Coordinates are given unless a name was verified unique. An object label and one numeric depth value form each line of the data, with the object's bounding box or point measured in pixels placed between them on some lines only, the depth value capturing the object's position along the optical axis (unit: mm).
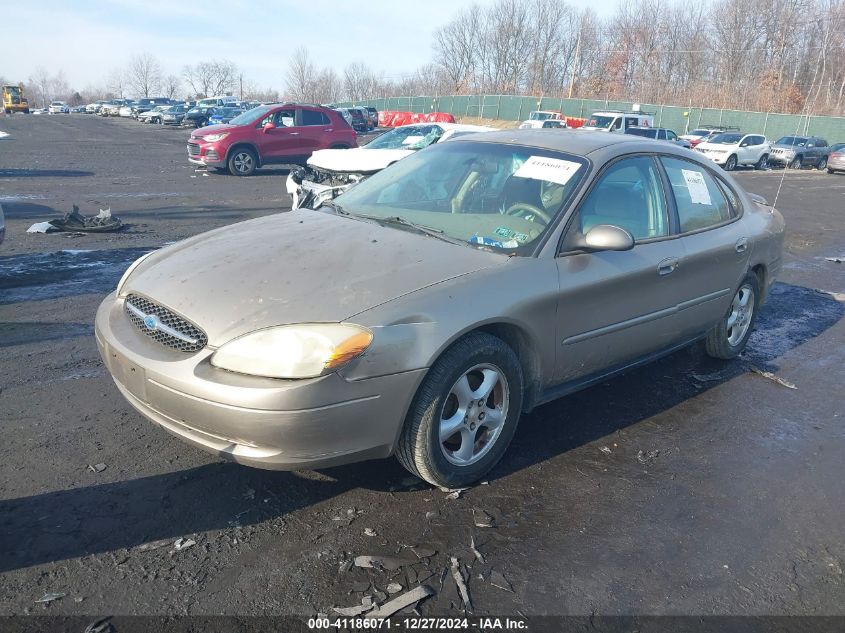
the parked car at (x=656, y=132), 25453
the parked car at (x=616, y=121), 27250
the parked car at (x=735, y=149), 27438
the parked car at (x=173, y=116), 43625
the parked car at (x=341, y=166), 9621
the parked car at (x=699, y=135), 30000
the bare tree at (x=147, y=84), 119750
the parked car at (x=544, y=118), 30578
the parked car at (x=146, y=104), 52372
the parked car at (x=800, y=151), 29609
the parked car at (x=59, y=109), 68375
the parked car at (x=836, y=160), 27719
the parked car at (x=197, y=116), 42344
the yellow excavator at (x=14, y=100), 60531
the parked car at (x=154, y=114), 46384
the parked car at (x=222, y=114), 37844
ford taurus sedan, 2680
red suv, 16828
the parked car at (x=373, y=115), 47188
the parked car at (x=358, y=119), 43812
